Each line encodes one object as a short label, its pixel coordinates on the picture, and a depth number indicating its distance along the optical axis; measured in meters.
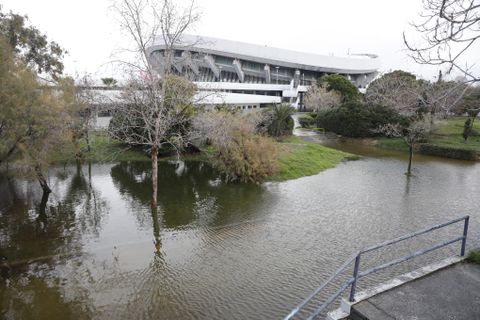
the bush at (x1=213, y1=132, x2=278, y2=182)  16.03
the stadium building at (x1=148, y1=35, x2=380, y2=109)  57.44
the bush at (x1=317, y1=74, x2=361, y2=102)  43.97
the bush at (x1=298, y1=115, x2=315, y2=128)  38.63
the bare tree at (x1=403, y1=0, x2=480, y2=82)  4.47
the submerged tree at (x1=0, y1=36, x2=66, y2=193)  9.91
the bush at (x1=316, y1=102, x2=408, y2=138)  29.78
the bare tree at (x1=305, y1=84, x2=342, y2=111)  41.38
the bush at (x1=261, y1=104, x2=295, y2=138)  26.38
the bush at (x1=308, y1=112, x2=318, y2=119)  42.19
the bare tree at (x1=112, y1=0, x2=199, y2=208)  11.51
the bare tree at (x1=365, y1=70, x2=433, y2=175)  21.62
